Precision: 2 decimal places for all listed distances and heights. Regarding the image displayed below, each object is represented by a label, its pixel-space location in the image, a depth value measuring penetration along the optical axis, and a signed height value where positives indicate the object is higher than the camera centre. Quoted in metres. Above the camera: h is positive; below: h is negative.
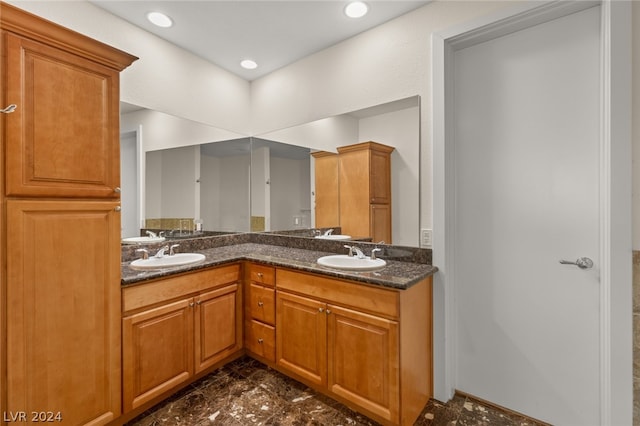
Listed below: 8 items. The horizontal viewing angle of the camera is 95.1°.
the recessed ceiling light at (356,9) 1.99 +1.41
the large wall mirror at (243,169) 2.07 +0.38
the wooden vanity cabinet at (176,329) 1.66 -0.76
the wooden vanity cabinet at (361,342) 1.57 -0.78
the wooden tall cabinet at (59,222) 1.23 -0.04
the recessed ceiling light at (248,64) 2.78 +1.43
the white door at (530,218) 1.56 -0.04
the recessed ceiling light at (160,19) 2.11 +1.43
